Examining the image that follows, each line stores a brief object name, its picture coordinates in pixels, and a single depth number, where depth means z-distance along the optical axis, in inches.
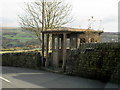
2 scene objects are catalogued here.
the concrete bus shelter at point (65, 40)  472.7
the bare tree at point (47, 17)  855.1
